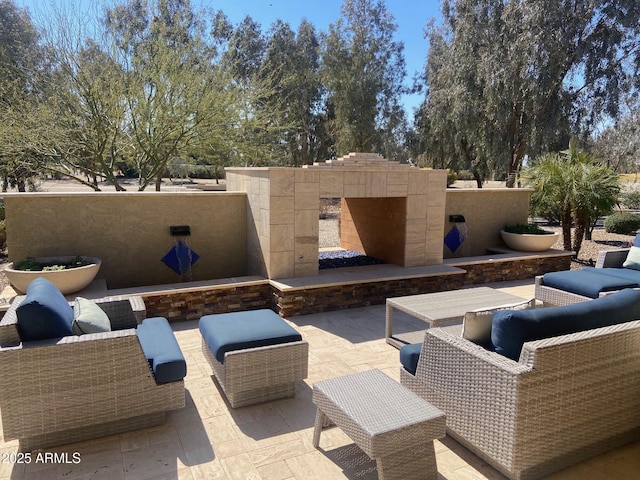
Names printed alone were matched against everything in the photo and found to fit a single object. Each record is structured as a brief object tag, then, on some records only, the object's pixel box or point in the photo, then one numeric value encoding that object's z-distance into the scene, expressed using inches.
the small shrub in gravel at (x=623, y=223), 557.9
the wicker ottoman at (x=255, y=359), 151.1
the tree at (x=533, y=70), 566.9
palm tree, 366.3
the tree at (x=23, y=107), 411.5
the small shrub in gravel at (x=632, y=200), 916.0
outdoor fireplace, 260.5
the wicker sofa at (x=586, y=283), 234.1
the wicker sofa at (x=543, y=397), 112.2
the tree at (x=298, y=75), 844.6
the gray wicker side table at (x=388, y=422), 104.7
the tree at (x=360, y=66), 796.6
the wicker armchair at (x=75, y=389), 122.8
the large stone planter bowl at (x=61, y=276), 217.0
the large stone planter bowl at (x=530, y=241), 370.6
